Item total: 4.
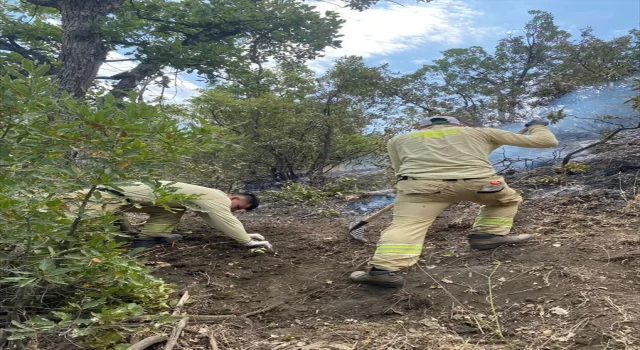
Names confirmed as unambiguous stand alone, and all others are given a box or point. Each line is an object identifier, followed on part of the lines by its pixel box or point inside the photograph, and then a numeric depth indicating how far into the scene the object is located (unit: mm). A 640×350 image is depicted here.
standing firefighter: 2994
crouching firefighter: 3531
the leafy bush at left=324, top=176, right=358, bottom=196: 7516
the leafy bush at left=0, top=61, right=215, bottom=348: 1796
